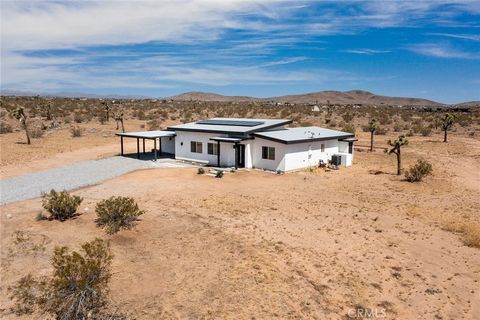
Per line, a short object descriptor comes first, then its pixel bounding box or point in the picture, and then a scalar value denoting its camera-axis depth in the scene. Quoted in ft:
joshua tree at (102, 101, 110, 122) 197.26
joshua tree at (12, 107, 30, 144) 133.71
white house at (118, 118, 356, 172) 97.45
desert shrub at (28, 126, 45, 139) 147.94
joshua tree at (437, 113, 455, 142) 146.82
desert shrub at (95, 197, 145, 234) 55.06
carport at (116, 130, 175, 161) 112.36
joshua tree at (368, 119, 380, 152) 128.71
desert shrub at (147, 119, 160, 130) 178.46
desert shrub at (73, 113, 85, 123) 191.47
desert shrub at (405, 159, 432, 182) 85.79
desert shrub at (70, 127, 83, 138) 155.43
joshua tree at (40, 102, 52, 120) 192.24
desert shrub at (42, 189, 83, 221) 57.72
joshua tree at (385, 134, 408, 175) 92.49
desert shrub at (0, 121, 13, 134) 156.09
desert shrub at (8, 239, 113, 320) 34.17
